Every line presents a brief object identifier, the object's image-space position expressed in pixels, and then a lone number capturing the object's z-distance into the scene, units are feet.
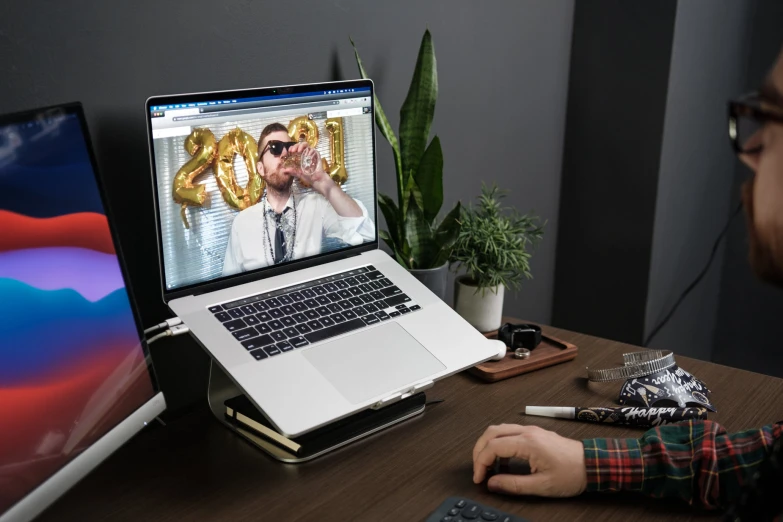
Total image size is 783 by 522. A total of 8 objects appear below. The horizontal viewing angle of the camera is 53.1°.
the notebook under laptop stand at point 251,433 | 3.34
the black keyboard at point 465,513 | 2.82
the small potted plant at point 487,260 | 4.44
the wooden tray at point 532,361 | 4.03
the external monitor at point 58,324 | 2.37
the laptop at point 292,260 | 3.25
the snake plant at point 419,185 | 4.40
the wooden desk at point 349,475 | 2.93
